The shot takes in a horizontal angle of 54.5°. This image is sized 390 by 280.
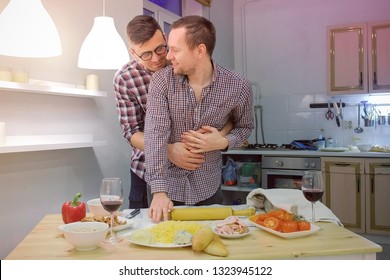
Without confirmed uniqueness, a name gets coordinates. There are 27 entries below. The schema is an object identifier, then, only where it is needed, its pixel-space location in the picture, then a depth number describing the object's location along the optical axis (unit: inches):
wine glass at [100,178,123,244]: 35.4
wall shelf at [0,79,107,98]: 52.8
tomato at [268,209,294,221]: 36.3
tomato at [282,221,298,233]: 34.9
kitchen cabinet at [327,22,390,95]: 111.4
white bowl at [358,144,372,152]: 111.0
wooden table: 31.1
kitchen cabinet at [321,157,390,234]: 103.9
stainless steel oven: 110.3
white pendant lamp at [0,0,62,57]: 46.8
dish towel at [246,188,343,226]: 40.6
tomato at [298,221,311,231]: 35.3
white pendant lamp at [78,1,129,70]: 62.0
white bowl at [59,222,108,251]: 31.4
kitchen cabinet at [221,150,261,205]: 119.1
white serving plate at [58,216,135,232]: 36.7
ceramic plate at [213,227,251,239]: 34.3
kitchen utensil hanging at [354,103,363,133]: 122.5
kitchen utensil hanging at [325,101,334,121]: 126.6
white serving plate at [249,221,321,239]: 34.4
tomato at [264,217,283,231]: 35.6
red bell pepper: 40.6
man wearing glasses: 51.3
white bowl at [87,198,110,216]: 43.0
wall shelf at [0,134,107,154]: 53.0
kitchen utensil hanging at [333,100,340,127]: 124.9
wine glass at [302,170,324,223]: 38.0
